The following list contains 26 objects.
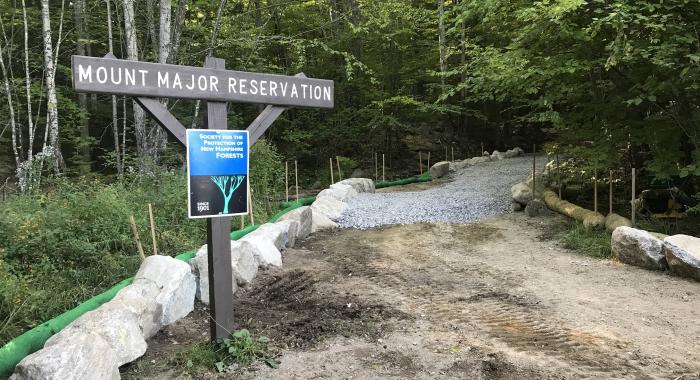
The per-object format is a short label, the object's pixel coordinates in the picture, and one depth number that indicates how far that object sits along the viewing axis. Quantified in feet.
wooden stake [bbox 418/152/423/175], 57.06
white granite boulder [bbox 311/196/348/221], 29.98
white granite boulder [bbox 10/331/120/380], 8.63
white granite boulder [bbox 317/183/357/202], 35.39
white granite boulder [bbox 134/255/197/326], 13.24
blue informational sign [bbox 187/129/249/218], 11.12
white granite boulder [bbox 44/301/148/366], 10.32
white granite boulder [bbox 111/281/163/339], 11.80
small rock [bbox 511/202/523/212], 32.14
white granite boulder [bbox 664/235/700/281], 17.74
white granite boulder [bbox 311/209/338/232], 27.09
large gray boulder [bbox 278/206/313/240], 24.26
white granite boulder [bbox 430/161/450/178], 50.78
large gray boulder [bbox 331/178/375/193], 40.29
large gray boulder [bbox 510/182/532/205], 31.73
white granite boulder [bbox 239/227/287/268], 18.54
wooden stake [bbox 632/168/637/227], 22.88
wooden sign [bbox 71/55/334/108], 10.02
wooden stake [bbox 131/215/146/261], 15.43
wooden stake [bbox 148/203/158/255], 15.97
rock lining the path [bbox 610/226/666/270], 19.20
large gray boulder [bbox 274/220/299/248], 22.10
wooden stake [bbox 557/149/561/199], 31.44
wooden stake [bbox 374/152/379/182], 54.52
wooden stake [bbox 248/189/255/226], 23.21
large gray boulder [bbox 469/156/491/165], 55.77
